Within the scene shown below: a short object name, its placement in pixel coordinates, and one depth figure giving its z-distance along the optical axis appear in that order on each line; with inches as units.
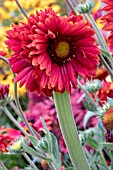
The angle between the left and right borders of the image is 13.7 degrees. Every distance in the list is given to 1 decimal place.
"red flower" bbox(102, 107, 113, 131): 18.5
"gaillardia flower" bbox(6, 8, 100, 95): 14.2
